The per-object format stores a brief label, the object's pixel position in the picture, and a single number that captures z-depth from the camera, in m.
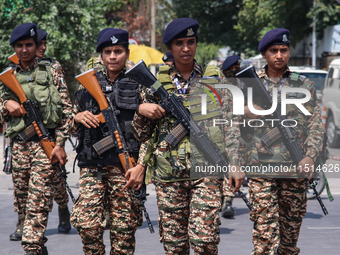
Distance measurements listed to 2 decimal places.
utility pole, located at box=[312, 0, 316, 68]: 28.91
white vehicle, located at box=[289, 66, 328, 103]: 19.84
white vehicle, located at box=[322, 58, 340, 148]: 16.08
